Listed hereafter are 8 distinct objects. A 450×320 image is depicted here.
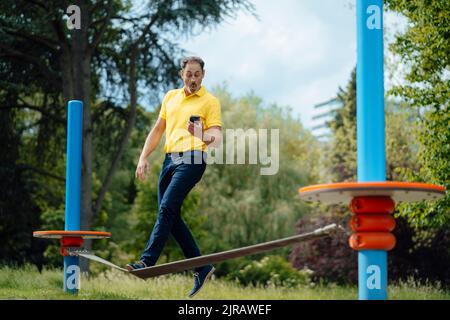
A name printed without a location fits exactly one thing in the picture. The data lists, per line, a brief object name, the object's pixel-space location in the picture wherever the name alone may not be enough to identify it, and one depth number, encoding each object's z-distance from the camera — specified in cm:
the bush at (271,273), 3051
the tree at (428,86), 1555
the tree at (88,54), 2146
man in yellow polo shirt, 738
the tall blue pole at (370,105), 580
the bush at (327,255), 2846
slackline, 601
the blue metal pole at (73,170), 1087
